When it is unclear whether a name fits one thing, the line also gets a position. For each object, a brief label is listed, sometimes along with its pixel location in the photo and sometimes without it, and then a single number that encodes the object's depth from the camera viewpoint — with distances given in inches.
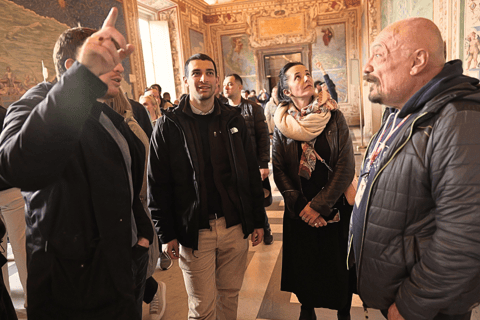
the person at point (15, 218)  110.0
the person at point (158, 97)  217.4
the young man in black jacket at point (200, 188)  82.6
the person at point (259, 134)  154.3
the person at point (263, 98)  482.3
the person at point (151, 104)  189.5
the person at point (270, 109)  313.1
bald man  45.4
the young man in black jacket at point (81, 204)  39.8
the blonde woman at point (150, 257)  78.1
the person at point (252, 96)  486.7
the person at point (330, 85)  186.1
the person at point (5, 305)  60.2
